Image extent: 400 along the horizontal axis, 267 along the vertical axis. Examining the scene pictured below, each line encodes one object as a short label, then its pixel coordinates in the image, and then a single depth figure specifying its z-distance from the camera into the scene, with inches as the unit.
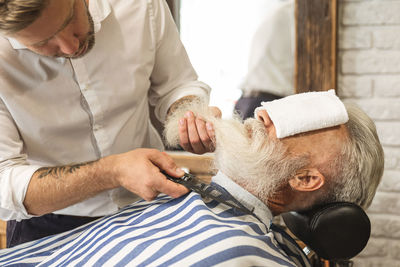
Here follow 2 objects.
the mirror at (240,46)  83.4
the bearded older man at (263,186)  46.3
